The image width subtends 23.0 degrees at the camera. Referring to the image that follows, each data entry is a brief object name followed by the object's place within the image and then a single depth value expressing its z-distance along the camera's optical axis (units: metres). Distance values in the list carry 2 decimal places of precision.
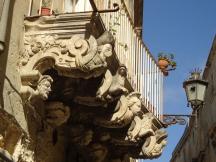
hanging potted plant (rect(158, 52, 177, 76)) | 8.32
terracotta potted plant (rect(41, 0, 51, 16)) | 5.75
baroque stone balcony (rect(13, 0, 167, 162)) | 5.23
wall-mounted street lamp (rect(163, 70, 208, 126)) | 8.66
